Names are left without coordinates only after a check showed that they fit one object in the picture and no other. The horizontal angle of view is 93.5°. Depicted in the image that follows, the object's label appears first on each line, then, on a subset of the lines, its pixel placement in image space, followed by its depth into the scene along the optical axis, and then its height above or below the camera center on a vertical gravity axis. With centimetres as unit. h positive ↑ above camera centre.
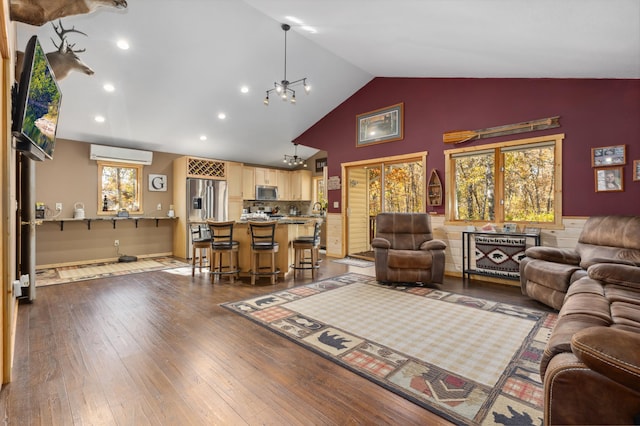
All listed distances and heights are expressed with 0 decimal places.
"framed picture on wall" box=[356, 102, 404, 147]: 594 +178
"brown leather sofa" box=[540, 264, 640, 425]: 100 -62
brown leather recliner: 427 -60
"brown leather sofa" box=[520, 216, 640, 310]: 314 -51
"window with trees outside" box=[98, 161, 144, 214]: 629 +52
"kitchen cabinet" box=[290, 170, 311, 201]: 919 +80
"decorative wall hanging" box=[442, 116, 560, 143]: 427 +125
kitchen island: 483 -55
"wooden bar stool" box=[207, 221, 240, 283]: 447 -57
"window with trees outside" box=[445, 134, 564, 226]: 435 +45
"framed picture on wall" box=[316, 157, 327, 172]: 888 +142
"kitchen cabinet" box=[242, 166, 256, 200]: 820 +77
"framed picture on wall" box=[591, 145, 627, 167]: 372 +69
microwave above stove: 850 +53
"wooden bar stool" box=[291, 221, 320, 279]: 482 -63
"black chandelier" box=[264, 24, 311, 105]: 430 +233
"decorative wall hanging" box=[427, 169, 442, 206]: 534 +39
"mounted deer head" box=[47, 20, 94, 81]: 303 +152
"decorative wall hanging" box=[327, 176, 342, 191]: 707 +66
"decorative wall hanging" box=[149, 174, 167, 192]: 686 +66
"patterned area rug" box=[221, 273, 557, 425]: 179 -110
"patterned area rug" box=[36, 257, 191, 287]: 473 -106
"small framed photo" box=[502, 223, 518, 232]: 448 -25
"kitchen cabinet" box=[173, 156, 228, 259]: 678 +75
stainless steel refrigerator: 680 +24
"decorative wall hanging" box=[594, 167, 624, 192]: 375 +40
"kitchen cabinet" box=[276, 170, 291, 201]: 903 +83
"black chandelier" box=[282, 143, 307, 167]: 807 +146
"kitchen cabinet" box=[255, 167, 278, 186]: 848 +100
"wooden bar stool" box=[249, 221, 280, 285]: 441 -48
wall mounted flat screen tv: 197 +78
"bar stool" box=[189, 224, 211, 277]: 478 -43
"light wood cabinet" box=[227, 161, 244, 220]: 760 +58
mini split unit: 604 +119
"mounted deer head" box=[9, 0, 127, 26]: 204 +140
